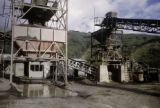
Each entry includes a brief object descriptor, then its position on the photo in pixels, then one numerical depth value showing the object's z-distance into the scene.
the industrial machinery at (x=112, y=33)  32.10
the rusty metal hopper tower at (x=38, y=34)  19.80
